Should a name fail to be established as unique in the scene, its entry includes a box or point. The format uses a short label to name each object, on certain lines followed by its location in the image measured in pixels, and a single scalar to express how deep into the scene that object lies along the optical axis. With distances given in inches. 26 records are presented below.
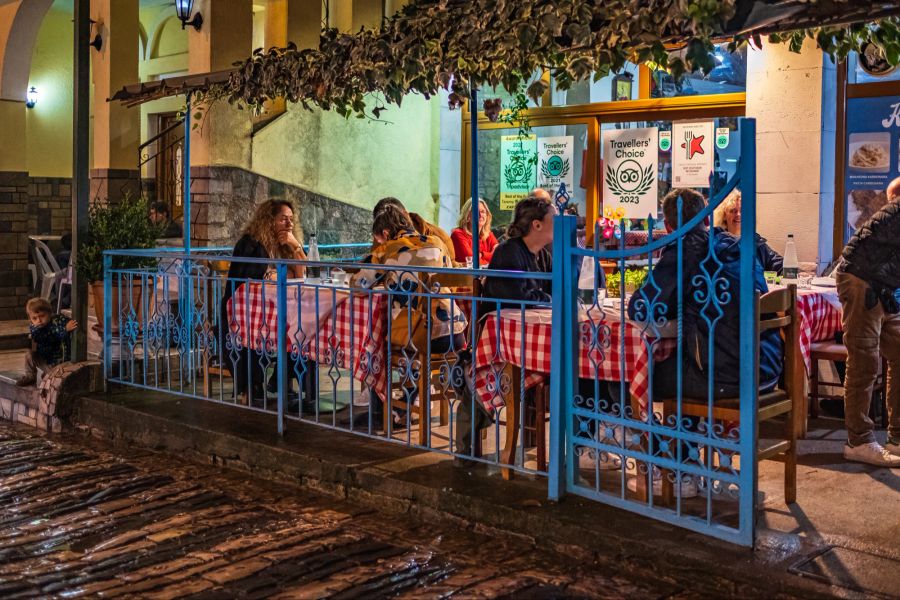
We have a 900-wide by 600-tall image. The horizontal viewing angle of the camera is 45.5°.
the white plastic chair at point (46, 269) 520.1
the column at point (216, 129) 450.0
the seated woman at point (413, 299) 250.7
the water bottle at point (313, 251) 357.7
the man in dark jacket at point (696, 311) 195.9
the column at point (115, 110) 505.4
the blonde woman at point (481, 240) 373.7
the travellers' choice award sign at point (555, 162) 438.9
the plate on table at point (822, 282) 300.7
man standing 241.9
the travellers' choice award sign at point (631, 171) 410.6
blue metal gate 183.0
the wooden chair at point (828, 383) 278.7
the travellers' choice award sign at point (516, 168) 456.1
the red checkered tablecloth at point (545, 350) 203.9
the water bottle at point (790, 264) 304.3
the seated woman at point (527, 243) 234.8
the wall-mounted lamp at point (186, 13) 454.9
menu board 341.1
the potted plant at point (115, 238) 345.4
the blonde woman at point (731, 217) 284.4
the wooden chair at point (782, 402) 196.9
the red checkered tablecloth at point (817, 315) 273.4
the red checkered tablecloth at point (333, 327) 259.0
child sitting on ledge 348.5
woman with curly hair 306.7
